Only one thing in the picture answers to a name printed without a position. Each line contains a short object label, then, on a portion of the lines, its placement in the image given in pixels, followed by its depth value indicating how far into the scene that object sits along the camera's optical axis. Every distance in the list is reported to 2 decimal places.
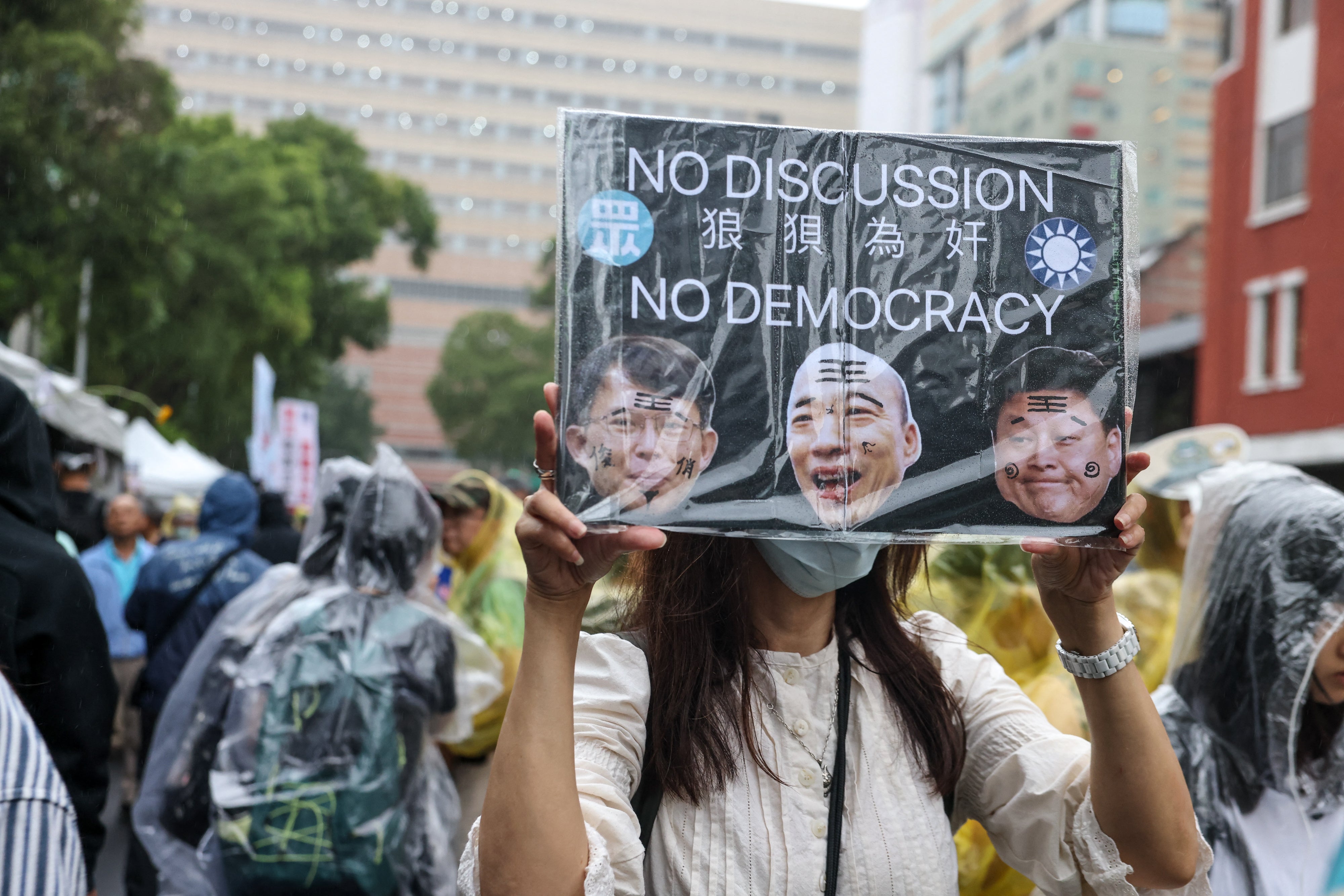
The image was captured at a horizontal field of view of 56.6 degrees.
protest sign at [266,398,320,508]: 19.83
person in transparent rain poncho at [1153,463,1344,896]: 2.48
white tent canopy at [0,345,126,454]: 9.94
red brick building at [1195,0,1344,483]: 18.06
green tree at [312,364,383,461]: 65.38
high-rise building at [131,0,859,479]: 83.62
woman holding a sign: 1.58
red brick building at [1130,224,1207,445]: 26.03
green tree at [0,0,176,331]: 10.46
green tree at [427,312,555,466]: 54.81
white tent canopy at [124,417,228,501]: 19.41
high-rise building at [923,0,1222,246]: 38.25
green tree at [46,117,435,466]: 23.09
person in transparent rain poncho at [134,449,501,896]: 3.87
